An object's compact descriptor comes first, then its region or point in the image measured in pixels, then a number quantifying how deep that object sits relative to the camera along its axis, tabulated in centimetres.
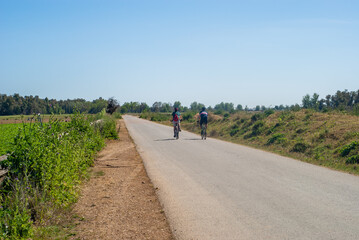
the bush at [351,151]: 1142
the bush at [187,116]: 5613
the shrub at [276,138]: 1773
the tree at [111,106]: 4675
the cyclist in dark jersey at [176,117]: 2077
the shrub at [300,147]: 1491
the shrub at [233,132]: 2566
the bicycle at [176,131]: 2087
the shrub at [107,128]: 1961
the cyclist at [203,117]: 2075
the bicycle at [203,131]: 2086
